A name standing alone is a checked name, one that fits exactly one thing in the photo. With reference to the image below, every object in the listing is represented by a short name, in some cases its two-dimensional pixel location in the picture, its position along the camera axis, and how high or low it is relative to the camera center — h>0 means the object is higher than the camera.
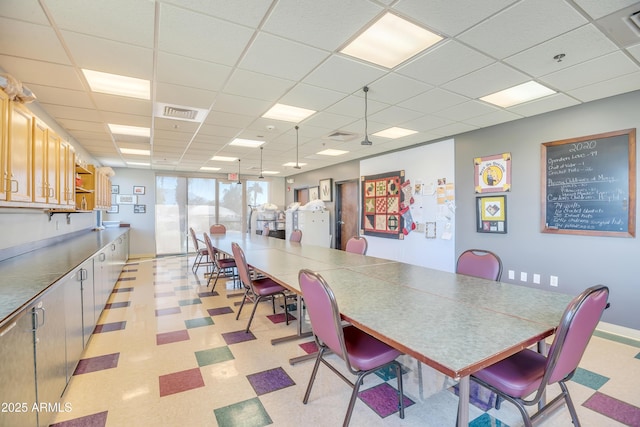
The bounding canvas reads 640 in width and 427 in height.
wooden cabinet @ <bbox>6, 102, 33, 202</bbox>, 2.09 +0.44
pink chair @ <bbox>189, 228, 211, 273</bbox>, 5.42 -0.74
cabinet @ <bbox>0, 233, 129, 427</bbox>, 1.26 -0.77
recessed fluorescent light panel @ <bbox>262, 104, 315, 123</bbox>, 3.57 +1.26
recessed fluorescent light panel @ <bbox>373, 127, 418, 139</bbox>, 4.53 +1.26
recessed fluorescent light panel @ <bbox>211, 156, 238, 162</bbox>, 6.57 +1.22
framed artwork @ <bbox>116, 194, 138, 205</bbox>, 7.82 +0.34
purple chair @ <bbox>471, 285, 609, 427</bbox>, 1.25 -0.75
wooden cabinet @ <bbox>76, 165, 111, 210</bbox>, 4.70 +0.40
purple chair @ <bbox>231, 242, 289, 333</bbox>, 2.96 -0.79
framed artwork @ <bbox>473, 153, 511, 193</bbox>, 4.06 +0.56
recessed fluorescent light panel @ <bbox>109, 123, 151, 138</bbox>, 4.28 +1.23
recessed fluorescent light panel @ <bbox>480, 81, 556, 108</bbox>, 3.01 +1.28
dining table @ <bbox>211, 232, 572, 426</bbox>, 1.17 -0.55
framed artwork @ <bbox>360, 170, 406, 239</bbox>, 5.75 +0.14
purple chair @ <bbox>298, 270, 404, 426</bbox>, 1.53 -0.74
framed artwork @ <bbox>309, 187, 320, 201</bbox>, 8.43 +0.55
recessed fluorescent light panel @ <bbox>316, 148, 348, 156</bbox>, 5.97 +1.25
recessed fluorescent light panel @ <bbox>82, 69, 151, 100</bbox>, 2.70 +1.25
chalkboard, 3.07 +0.30
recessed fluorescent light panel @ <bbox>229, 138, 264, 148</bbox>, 5.08 +1.24
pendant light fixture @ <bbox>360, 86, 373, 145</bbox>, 2.98 +1.25
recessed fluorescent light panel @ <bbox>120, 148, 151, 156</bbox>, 5.70 +1.21
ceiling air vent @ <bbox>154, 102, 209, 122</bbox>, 3.47 +1.23
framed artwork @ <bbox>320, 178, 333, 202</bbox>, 7.82 +0.60
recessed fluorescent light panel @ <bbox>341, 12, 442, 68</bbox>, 2.03 +1.28
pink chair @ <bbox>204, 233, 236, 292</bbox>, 4.45 -0.77
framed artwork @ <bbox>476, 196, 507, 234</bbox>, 4.11 -0.03
